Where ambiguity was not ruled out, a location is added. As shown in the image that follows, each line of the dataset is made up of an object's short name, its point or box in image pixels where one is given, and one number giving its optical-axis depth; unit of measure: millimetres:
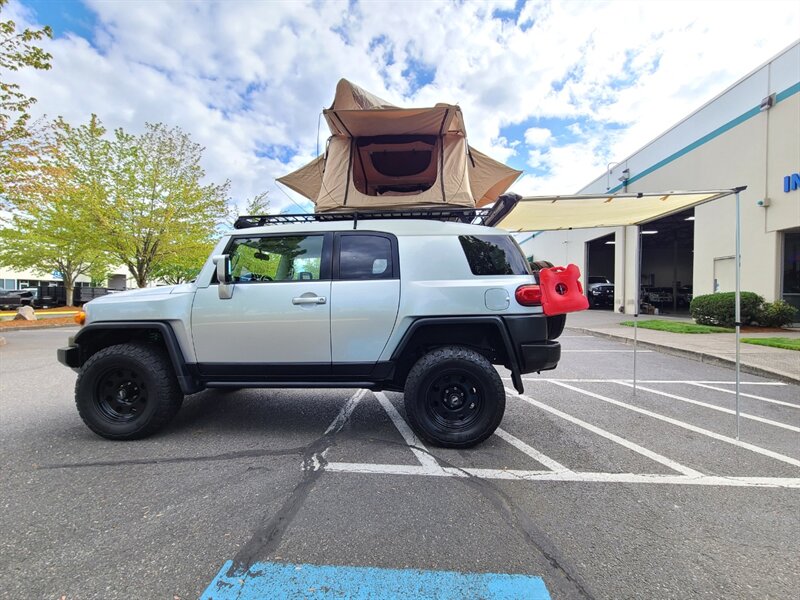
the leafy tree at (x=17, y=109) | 8906
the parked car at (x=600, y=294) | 23781
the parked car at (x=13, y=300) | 25781
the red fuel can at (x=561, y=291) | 3410
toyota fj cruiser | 3414
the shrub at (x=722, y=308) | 11742
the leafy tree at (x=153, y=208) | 15703
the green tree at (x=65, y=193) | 10422
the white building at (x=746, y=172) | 11250
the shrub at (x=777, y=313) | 11342
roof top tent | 4832
